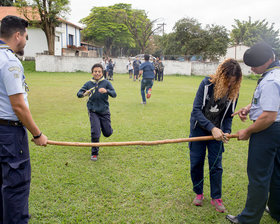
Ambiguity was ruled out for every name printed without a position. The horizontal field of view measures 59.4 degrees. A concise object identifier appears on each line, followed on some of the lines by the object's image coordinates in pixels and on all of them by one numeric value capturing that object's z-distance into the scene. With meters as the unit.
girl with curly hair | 3.16
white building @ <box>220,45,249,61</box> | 39.94
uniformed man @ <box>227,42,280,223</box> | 2.67
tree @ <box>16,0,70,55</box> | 30.92
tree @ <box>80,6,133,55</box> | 54.25
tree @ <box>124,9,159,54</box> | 52.76
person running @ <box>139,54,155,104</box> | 10.95
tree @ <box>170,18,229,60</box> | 35.94
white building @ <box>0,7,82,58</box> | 39.12
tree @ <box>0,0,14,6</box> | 46.78
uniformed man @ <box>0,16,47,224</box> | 2.31
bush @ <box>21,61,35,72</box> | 27.31
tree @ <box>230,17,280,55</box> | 49.69
